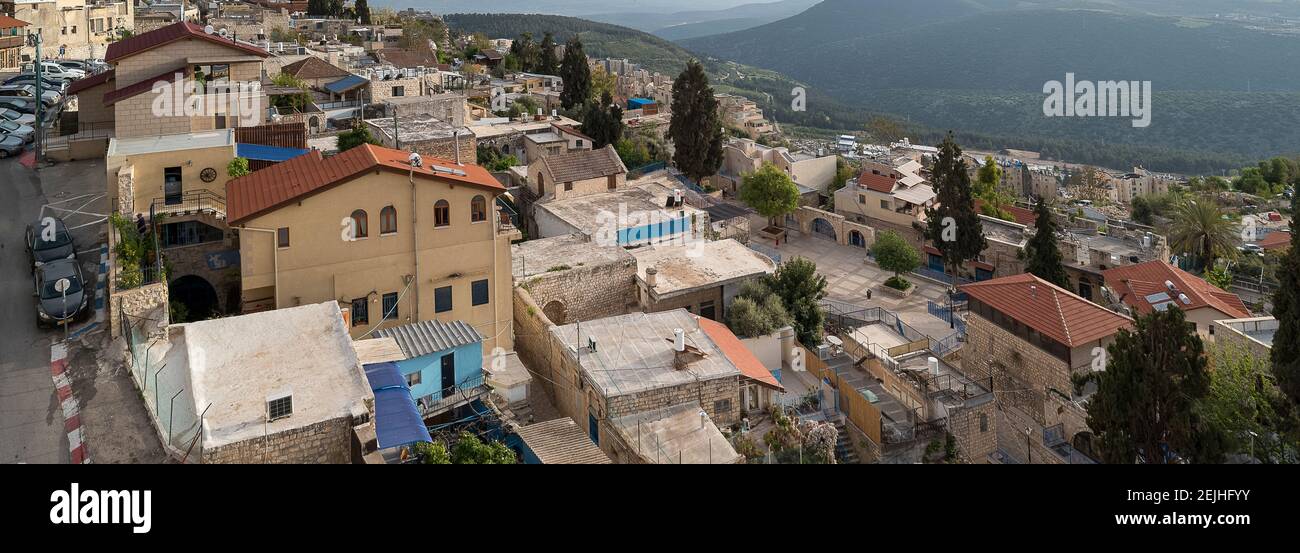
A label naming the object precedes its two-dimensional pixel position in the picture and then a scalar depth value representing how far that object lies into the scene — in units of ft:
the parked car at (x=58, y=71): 139.03
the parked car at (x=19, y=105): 112.37
